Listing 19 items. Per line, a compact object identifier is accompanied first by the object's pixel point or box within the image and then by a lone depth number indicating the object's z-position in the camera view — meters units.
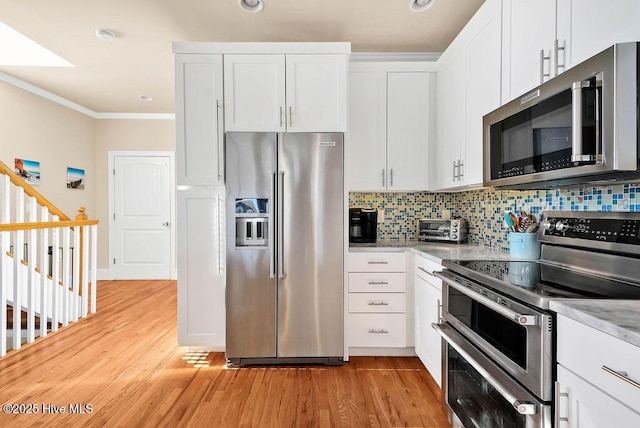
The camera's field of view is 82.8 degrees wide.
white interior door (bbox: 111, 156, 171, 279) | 5.80
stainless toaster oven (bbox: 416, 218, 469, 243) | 2.97
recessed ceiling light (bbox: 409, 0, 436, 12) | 2.59
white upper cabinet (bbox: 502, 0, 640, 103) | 1.23
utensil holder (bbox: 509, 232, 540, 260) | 2.02
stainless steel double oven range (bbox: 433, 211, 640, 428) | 1.19
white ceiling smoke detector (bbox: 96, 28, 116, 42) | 3.07
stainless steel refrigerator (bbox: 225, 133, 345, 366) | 2.64
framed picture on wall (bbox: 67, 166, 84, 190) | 5.24
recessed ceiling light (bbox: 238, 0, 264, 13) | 2.59
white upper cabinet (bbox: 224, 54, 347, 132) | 2.68
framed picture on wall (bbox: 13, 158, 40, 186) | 4.38
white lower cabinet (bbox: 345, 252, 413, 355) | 2.76
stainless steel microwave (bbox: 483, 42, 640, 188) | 1.12
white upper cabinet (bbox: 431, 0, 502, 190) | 2.08
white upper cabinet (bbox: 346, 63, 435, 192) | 3.02
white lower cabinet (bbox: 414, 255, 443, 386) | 2.22
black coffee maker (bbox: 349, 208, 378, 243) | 3.04
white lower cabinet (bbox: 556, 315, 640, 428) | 0.86
